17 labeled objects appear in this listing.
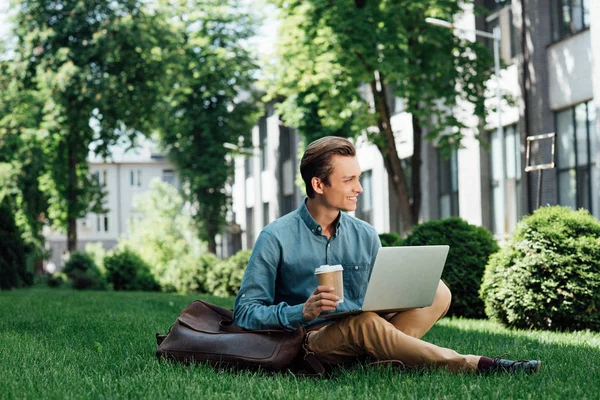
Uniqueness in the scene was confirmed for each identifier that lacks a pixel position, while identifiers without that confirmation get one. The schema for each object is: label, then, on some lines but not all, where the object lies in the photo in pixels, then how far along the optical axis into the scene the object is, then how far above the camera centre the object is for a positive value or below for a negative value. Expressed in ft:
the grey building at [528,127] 66.74 +6.53
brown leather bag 18.62 -2.75
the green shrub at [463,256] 42.83 -2.25
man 18.21 -1.45
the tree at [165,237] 99.71 -4.34
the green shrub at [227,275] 81.00 -5.64
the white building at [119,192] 276.21 +7.83
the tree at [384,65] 62.03 +10.46
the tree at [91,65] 87.71 +15.26
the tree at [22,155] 94.38 +7.17
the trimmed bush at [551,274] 33.24 -2.53
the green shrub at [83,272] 101.09 -6.28
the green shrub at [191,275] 94.17 -6.37
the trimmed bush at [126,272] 103.71 -6.31
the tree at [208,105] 126.93 +15.88
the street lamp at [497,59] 61.87 +11.45
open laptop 17.15 -1.34
